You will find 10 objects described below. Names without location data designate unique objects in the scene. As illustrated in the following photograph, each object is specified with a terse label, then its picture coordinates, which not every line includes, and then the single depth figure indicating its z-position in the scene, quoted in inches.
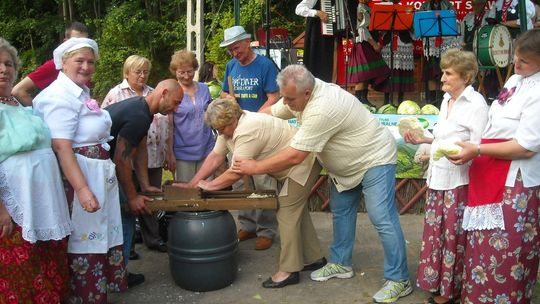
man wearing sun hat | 189.9
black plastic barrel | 148.8
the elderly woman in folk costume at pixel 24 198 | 106.0
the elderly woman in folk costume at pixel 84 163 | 115.9
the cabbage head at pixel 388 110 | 241.2
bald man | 140.5
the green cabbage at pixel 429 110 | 232.7
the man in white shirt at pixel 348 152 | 134.0
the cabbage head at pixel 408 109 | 230.5
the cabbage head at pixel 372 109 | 251.4
